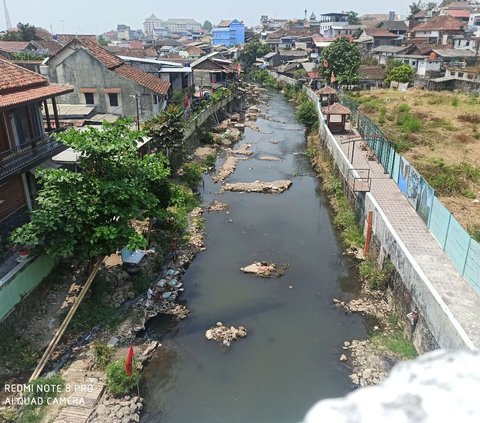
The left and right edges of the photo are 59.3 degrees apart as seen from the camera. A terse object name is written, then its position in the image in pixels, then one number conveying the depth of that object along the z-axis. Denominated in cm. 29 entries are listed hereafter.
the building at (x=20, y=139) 1524
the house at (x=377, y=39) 7300
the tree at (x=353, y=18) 10544
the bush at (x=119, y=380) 1134
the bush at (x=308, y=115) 3947
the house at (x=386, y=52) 6127
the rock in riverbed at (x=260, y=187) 2738
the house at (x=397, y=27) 7982
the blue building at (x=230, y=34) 12812
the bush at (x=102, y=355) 1220
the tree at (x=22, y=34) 7500
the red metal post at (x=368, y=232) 1816
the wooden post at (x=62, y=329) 1167
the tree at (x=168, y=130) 2517
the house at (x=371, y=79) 5375
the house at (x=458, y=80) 4556
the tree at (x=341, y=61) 4912
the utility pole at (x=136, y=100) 2864
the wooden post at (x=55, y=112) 1852
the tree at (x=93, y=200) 1300
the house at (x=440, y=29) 6631
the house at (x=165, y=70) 3734
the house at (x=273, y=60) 8331
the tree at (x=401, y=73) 5141
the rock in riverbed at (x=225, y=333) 1398
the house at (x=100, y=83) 2988
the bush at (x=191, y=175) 2662
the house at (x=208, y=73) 5172
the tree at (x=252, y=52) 8781
